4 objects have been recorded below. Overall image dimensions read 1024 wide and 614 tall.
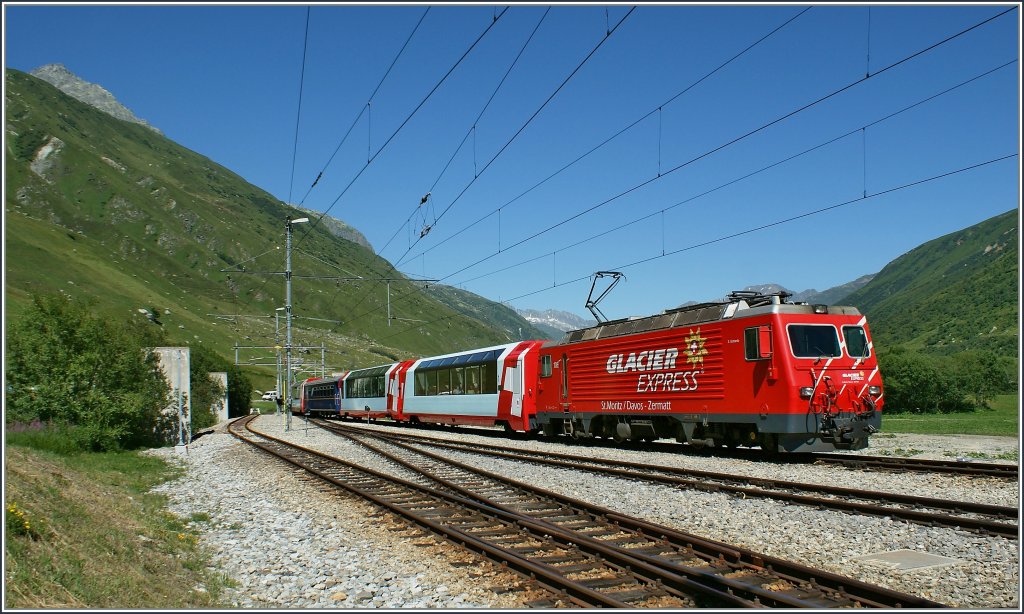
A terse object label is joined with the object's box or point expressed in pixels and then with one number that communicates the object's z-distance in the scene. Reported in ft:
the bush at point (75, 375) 80.59
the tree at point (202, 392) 143.33
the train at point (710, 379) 57.57
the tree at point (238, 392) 265.89
